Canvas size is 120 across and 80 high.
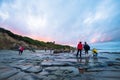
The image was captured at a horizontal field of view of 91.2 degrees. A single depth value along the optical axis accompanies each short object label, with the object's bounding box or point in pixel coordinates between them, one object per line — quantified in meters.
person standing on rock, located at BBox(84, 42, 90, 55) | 9.64
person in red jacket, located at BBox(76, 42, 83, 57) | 8.75
